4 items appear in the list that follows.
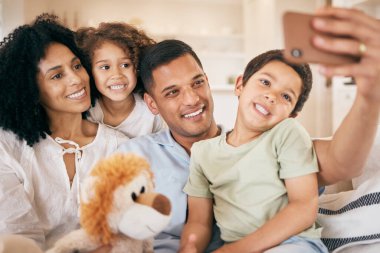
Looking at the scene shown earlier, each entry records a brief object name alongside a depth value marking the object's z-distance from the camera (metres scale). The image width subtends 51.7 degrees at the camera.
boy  0.91
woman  1.21
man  1.14
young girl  1.51
